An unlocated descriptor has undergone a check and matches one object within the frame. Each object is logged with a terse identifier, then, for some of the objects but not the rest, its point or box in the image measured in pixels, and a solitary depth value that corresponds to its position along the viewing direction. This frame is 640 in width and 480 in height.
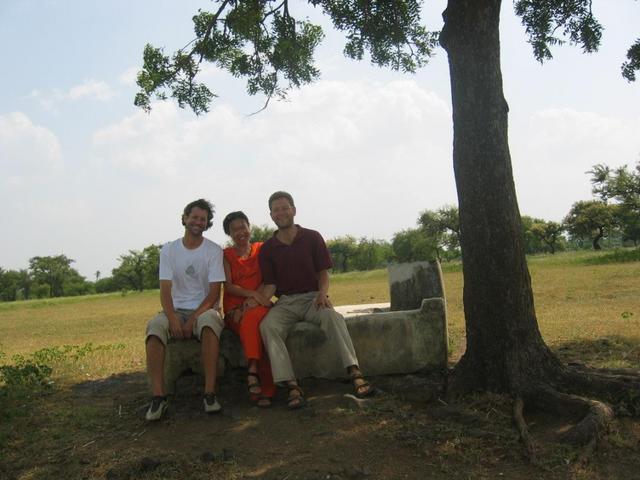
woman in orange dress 5.26
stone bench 5.67
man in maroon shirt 5.53
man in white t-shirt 5.11
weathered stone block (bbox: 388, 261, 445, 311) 6.81
